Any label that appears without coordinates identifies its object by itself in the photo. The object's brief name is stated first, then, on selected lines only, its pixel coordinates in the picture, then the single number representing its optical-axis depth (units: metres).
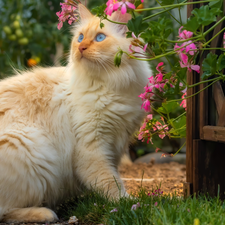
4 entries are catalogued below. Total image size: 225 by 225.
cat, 1.58
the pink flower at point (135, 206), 1.46
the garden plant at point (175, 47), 1.43
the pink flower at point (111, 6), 1.45
